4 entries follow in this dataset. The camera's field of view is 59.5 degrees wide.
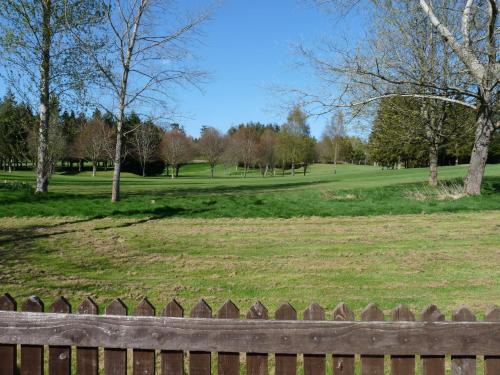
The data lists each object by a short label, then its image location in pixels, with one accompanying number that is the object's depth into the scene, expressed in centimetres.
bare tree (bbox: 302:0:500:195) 1212
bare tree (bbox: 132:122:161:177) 4798
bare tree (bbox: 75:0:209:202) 1501
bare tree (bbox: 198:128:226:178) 7838
